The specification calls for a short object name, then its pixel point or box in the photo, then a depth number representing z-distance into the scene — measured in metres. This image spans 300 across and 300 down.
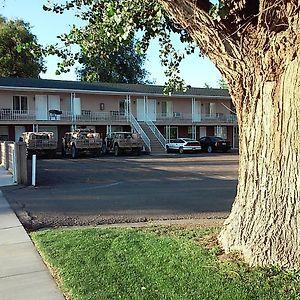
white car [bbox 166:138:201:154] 38.81
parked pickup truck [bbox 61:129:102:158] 32.59
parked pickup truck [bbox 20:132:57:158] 31.42
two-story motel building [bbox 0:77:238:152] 38.78
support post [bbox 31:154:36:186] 14.47
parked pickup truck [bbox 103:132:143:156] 34.91
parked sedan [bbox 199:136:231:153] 40.44
